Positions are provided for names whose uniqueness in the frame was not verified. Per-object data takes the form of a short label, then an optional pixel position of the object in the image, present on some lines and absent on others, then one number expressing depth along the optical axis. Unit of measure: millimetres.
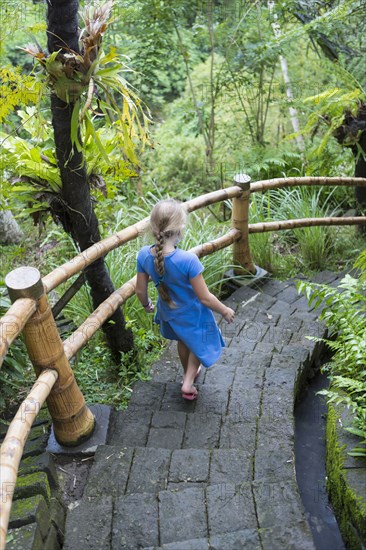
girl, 2738
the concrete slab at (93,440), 2789
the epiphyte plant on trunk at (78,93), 2562
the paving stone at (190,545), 2064
